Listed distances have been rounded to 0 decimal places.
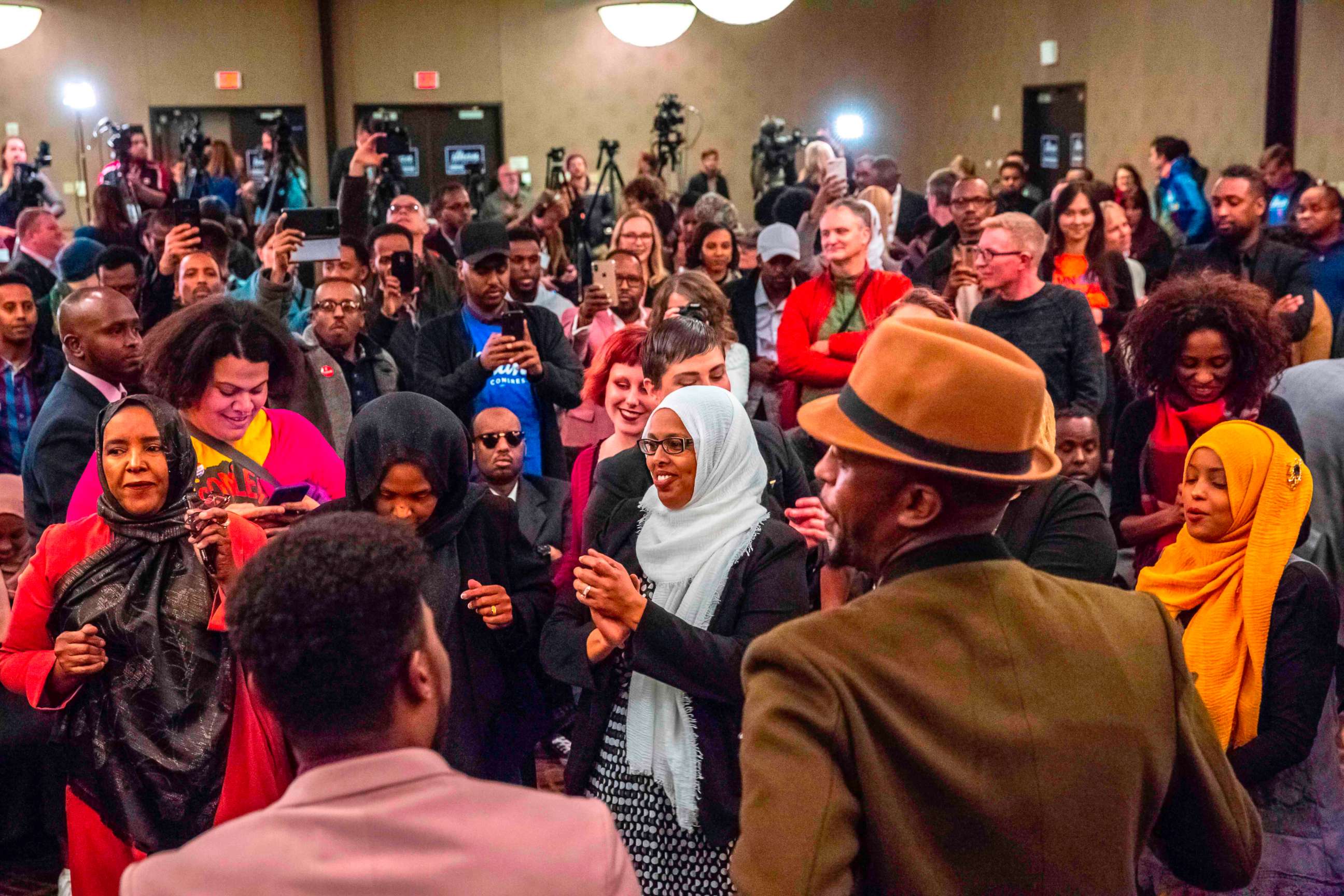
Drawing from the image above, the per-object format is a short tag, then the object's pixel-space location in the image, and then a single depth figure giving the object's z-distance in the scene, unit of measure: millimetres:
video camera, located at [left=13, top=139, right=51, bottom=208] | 8789
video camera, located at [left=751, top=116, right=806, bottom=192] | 10102
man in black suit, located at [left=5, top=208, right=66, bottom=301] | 6145
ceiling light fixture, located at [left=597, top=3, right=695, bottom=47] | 9078
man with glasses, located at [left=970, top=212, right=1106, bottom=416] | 4016
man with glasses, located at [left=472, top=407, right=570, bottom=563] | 3465
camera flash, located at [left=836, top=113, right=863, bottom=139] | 14414
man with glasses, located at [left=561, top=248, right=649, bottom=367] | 4852
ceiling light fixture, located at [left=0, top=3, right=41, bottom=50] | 8711
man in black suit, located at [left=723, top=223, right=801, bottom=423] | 5336
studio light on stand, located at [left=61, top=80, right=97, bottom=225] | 13250
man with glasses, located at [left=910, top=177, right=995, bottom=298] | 5520
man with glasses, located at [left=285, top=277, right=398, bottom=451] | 3822
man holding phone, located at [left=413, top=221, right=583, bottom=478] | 3975
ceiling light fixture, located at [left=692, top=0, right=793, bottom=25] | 6805
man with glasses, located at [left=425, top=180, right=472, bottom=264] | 7746
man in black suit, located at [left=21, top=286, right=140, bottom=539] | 3152
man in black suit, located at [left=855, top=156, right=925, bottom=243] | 8133
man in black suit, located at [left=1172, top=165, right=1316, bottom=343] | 4906
